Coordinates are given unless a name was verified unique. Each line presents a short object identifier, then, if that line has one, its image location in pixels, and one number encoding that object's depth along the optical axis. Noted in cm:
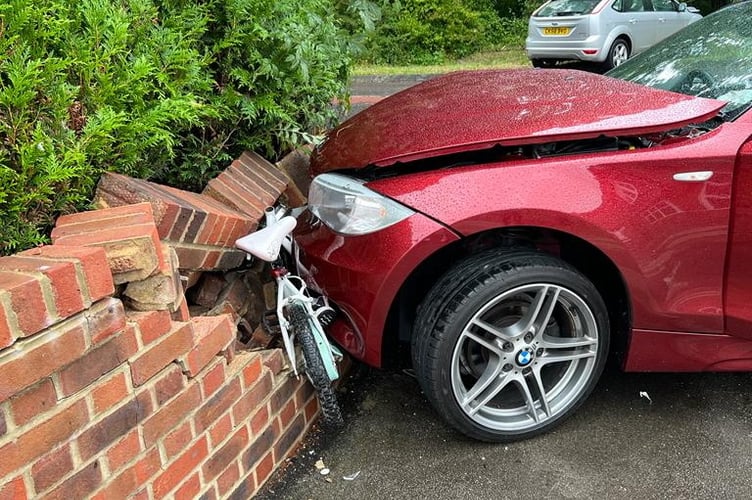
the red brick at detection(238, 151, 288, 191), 312
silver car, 1145
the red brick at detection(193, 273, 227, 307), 266
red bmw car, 216
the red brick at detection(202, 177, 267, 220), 279
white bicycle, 240
